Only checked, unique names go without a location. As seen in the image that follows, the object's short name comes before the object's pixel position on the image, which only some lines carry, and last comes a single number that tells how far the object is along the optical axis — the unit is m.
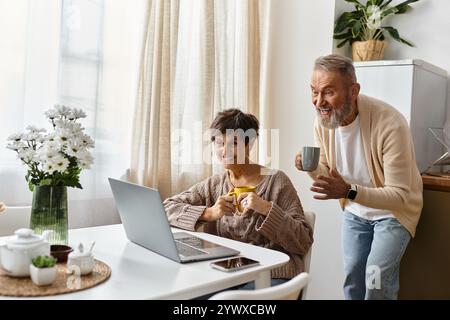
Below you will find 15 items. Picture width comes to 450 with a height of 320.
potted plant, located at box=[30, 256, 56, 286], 1.15
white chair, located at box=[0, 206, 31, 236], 1.80
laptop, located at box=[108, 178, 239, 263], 1.40
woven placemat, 1.11
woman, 1.76
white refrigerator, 2.52
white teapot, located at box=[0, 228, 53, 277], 1.19
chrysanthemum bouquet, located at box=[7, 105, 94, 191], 1.42
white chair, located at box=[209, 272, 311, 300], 0.98
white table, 1.16
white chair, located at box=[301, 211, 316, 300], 1.83
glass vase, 1.45
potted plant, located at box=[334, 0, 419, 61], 2.79
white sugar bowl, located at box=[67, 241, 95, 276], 1.25
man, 1.93
